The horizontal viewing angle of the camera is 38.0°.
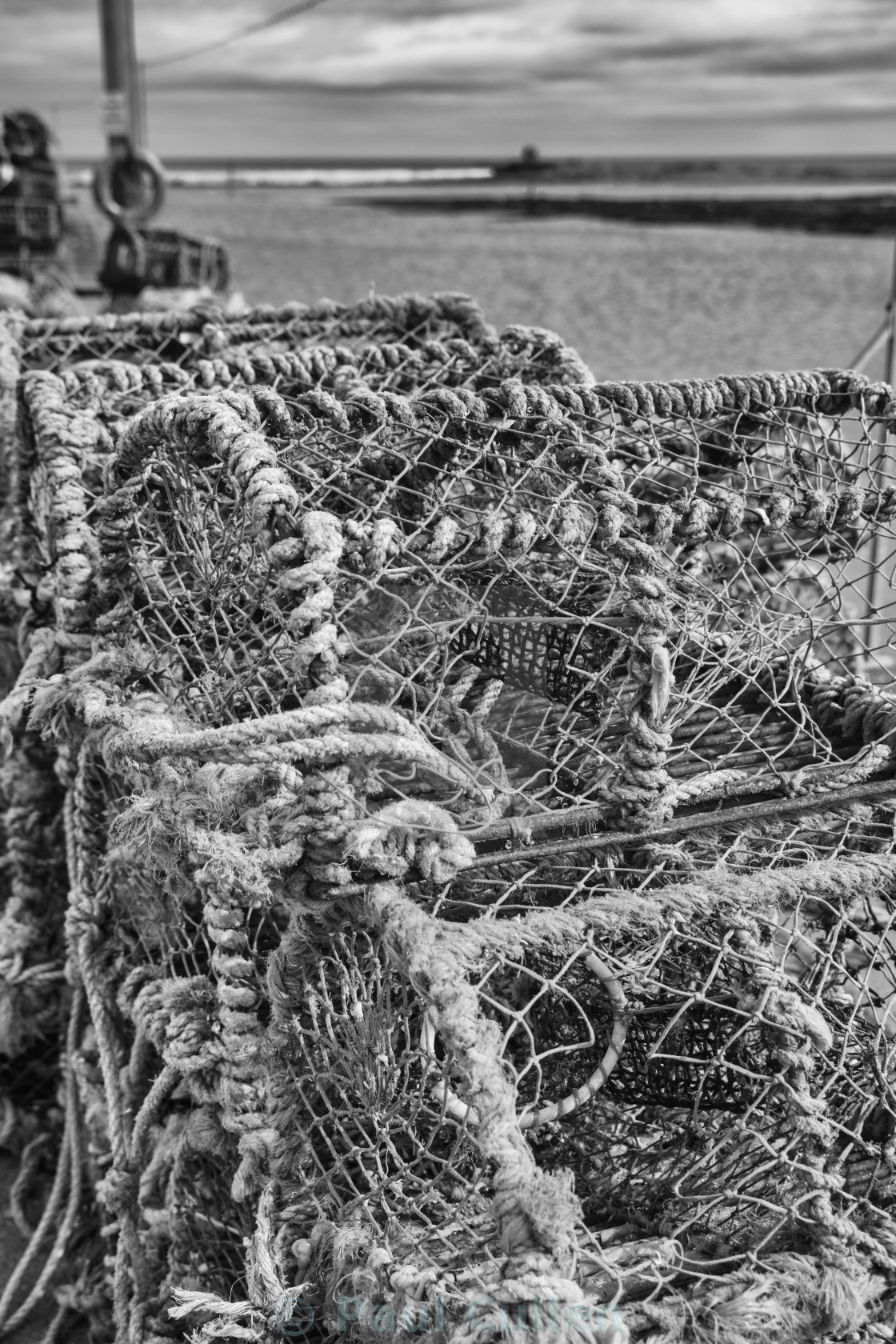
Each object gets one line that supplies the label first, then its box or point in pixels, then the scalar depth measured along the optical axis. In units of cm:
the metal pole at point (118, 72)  1211
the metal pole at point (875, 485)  216
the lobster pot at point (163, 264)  833
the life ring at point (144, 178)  1109
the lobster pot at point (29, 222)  887
